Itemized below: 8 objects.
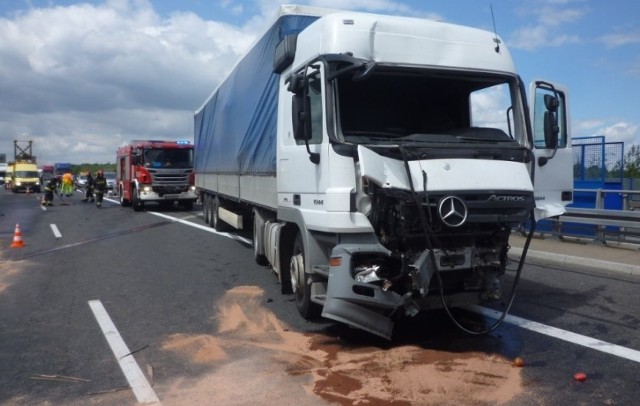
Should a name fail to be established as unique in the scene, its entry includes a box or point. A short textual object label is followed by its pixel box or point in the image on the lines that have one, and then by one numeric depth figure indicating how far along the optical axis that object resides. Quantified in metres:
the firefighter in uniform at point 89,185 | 32.22
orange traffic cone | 13.89
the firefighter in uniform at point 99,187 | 27.84
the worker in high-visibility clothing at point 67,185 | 35.97
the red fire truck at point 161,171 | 23.91
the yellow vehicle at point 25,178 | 51.25
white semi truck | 5.34
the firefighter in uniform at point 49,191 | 30.14
